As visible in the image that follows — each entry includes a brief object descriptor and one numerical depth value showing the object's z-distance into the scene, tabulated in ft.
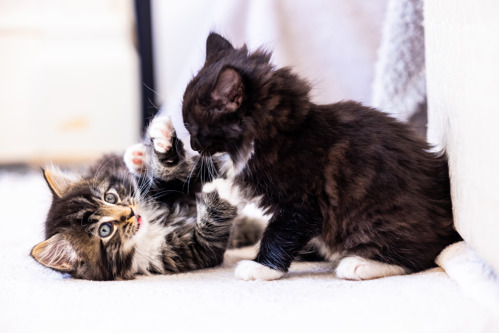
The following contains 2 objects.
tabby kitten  3.69
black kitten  3.53
